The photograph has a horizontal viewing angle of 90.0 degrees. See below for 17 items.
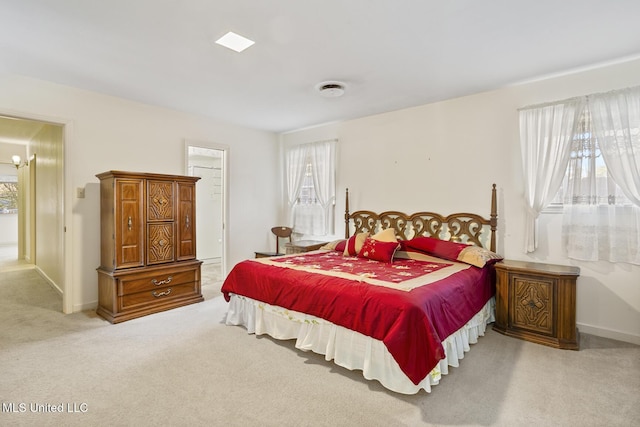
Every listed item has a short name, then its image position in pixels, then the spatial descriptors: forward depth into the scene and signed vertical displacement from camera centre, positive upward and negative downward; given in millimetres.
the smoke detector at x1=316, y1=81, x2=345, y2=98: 3486 +1349
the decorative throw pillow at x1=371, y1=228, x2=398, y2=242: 3816 -321
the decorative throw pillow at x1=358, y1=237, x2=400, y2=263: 3598 -467
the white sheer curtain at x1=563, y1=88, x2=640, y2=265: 2842 +227
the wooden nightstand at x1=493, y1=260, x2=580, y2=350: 2766 -845
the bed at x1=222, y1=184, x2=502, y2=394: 2070 -694
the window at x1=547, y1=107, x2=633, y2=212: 2947 +329
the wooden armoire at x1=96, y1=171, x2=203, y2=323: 3498 -421
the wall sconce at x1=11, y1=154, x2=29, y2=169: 6863 +1036
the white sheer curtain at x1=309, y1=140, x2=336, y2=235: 5082 +524
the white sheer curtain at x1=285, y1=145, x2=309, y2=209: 5469 +707
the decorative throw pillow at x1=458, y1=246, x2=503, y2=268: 3185 -477
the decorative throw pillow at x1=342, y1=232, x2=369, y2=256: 3941 -433
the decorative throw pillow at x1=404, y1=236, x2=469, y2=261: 3469 -420
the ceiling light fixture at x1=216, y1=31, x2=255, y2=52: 2523 +1368
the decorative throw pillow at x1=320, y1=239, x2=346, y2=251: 4345 -494
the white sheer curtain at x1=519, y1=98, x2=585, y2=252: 3156 +615
